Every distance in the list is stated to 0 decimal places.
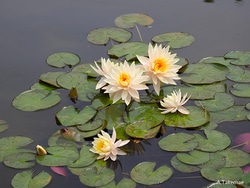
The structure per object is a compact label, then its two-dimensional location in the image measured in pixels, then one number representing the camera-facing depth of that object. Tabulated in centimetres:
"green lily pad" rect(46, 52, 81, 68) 527
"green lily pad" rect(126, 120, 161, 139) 435
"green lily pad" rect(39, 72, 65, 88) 496
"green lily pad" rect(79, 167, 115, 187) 389
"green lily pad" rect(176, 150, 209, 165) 405
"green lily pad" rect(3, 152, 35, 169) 409
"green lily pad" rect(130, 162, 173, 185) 390
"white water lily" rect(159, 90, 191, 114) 453
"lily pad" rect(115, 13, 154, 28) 587
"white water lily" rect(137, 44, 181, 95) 462
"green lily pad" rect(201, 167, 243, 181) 391
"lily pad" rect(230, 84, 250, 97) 478
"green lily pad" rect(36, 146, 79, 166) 409
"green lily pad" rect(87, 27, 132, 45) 561
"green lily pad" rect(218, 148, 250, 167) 404
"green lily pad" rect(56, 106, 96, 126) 449
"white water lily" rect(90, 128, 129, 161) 411
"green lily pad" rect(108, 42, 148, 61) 532
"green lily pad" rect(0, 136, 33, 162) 423
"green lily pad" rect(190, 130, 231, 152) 418
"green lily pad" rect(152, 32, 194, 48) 552
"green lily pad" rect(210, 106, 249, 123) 450
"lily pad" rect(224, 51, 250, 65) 521
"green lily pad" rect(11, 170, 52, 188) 391
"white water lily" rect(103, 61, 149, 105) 454
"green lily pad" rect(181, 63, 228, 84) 496
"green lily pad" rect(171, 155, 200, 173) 400
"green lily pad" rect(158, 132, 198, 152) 419
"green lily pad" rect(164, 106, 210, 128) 446
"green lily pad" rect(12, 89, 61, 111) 470
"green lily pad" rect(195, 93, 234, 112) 462
